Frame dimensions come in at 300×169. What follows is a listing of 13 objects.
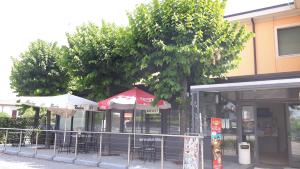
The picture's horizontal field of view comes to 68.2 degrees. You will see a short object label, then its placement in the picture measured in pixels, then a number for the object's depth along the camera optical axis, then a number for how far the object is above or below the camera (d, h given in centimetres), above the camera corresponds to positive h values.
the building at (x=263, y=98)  810 +53
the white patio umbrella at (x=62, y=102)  917 +37
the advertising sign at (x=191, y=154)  621 -118
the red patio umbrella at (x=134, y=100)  841 +43
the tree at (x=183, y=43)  767 +244
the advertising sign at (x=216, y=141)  646 -84
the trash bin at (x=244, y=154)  841 -158
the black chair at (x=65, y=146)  1029 -168
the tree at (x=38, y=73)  1198 +206
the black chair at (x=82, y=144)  1026 -152
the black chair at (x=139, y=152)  886 -173
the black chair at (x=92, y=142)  1066 -150
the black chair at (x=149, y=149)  852 -144
